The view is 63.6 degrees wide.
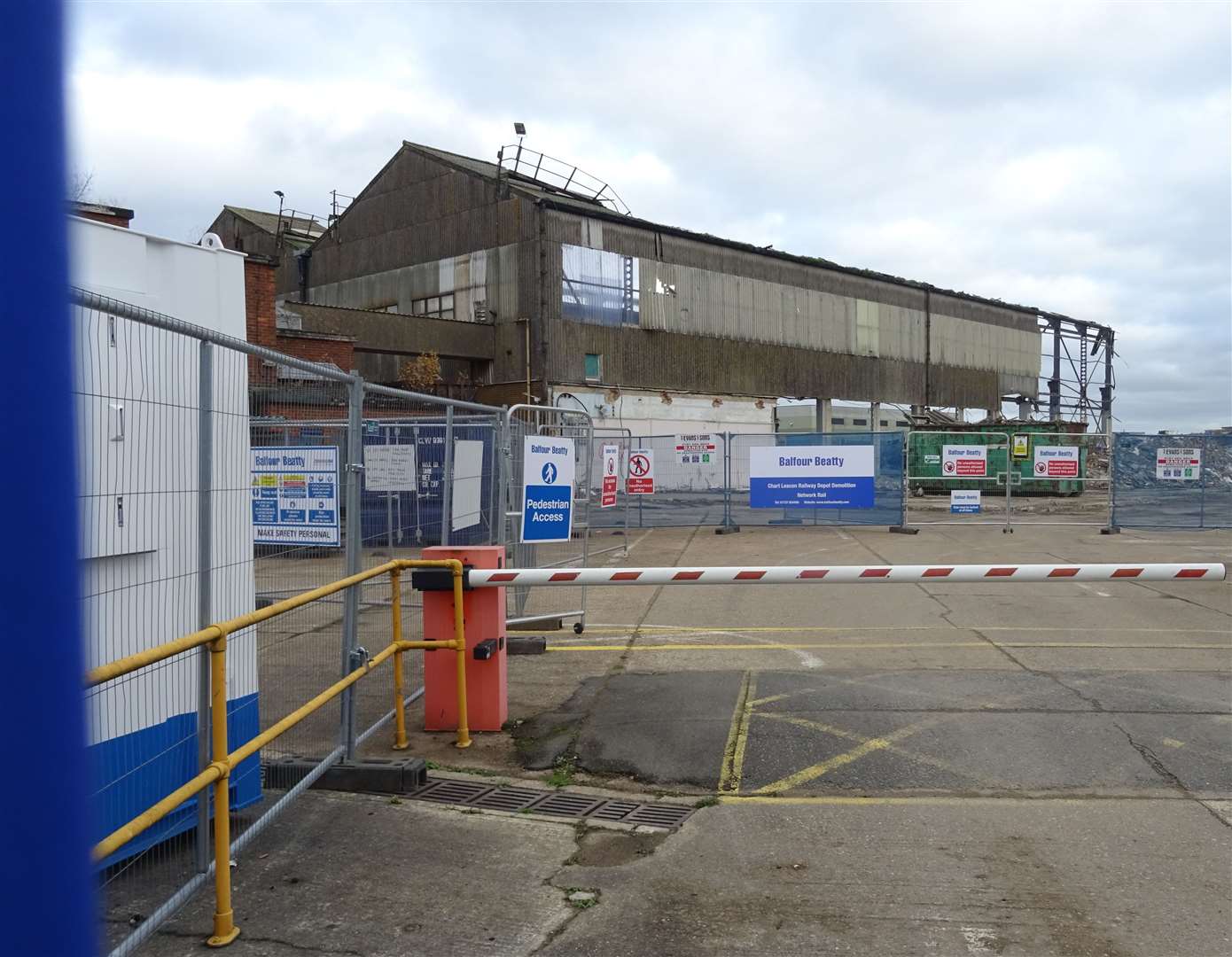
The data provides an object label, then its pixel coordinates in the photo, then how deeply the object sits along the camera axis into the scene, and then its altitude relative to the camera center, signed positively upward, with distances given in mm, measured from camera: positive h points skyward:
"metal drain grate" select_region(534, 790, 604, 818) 5242 -1898
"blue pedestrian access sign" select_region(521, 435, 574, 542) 9320 -352
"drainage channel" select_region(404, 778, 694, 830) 5160 -1894
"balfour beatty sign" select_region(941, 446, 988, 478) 23375 -279
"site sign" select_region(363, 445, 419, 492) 7453 -138
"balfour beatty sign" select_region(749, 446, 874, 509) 20141 -521
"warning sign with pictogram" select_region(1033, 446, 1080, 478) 23312 -229
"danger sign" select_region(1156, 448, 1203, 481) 21391 -267
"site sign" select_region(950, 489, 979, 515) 23141 -1174
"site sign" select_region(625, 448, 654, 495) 21297 -481
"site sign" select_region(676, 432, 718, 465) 22031 +74
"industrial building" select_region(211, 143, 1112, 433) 32781 +5665
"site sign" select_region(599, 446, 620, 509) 18203 -438
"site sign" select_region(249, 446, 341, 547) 6348 -280
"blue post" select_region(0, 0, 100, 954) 1012 -90
